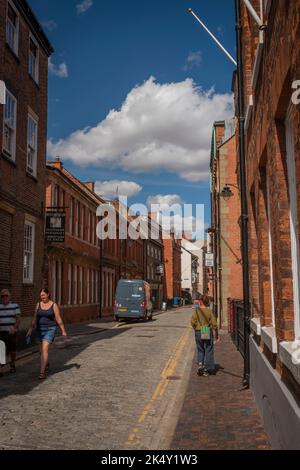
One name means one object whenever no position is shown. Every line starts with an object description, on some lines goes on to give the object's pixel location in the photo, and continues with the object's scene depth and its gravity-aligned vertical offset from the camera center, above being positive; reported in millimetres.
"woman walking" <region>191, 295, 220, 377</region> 10570 -1048
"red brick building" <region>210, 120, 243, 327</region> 23359 +2585
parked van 30031 -719
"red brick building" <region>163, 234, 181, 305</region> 76062 +3155
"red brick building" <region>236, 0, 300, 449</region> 4170 +755
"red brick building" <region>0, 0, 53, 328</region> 14055 +4452
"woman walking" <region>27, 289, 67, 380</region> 10086 -705
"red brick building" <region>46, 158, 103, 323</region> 25359 +2037
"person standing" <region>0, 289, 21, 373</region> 10477 -711
